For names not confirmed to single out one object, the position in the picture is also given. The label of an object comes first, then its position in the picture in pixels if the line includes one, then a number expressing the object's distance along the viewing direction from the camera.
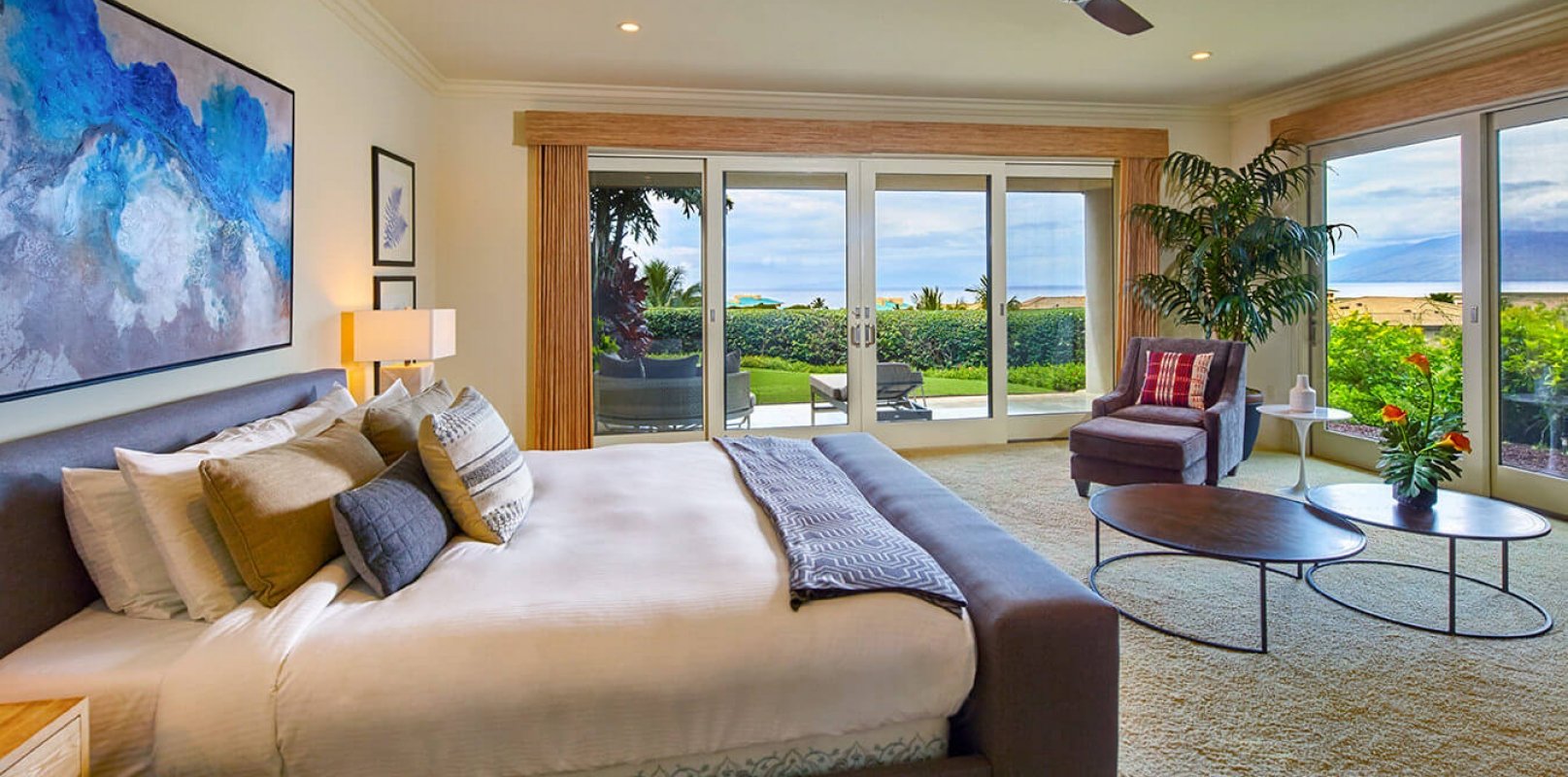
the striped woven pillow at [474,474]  2.10
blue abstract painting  1.77
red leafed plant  5.40
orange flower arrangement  2.82
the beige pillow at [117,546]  1.67
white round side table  4.29
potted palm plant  5.17
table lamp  3.54
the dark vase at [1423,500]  2.85
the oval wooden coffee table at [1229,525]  2.47
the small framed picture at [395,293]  4.05
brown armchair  4.29
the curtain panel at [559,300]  5.18
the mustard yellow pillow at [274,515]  1.68
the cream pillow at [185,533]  1.66
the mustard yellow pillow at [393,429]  2.31
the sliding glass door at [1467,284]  4.13
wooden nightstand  1.19
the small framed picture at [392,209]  3.98
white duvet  1.43
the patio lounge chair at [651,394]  5.47
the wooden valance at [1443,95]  4.00
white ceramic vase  4.35
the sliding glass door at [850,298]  5.46
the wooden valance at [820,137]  5.16
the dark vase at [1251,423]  4.91
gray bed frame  1.56
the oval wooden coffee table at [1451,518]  2.60
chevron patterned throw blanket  1.71
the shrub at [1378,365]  4.64
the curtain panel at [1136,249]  5.91
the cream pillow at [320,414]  2.44
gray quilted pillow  1.72
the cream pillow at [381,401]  2.44
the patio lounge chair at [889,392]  5.83
